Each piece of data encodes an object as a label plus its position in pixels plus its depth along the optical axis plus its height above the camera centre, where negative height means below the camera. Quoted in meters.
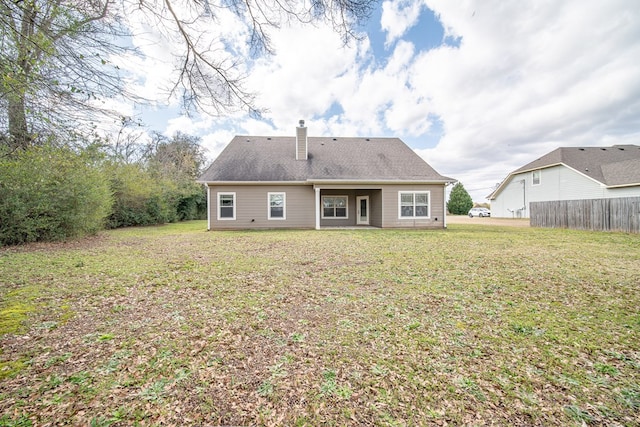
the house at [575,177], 17.89 +2.60
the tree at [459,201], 35.19 +1.48
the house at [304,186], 14.09 +1.50
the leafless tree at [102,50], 3.51 +2.49
